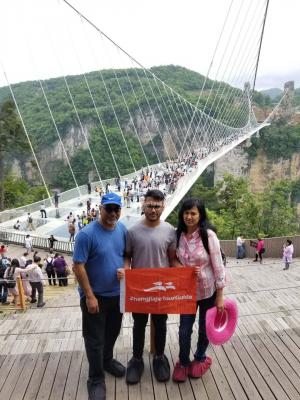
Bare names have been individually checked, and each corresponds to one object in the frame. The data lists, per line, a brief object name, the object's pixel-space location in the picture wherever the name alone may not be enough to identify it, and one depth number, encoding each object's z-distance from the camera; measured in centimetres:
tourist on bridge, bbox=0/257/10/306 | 560
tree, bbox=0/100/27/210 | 3125
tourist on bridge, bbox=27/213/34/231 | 1377
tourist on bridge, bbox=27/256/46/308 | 554
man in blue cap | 232
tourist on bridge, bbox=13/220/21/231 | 1382
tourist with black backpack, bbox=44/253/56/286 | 717
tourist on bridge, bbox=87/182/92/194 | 2022
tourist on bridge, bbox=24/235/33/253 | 1122
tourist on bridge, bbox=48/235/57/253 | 1118
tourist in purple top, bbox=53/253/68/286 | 704
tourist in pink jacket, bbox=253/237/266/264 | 1046
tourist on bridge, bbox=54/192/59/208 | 1688
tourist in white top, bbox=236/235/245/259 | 1163
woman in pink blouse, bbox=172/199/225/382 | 243
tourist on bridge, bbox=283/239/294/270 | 859
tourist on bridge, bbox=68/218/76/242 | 1149
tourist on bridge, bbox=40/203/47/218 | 1539
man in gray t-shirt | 241
